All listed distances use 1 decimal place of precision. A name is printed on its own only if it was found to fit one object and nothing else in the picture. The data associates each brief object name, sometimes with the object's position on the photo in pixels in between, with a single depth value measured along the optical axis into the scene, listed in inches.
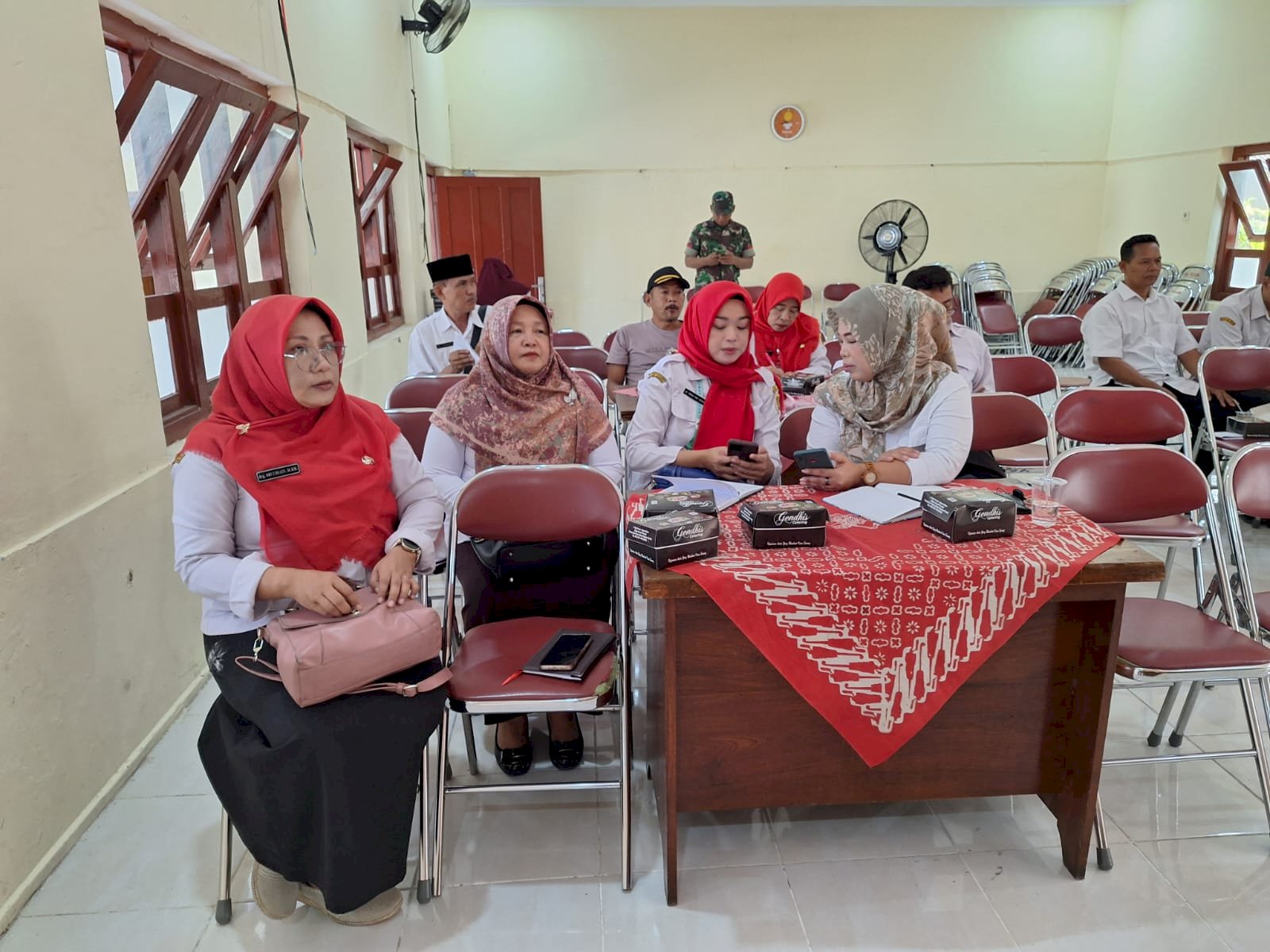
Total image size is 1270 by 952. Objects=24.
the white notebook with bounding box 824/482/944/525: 75.3
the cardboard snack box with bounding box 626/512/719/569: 65.1
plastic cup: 73.7
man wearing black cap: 162.2
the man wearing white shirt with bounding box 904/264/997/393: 147.7
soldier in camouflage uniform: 246.1
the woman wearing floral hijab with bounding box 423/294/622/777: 88.7
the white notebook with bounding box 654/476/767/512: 79.6
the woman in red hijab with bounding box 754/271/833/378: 174.1
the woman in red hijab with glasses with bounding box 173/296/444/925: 65.2
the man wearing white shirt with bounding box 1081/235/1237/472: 177.5
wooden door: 280.7
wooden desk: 69.4
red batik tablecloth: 65.1
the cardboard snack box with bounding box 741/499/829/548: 68.9
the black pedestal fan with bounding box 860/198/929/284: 323.6
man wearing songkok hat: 158.2
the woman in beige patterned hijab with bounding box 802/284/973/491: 89.8
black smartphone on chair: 72.1
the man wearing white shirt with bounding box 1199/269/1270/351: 179.0
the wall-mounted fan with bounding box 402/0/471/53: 229.6
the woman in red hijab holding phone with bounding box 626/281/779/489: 105.3
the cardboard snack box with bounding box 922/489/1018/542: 69.4
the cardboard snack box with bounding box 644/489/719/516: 71.7
